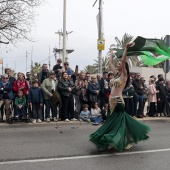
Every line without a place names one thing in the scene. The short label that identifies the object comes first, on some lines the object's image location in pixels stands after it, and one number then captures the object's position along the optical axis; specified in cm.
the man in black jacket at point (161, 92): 1346
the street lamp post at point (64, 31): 1727
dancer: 655
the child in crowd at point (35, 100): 1095
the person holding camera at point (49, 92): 1118
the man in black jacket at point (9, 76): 1112
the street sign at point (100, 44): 1522
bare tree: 1393
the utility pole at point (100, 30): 1575
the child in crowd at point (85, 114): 1172
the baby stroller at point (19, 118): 1066
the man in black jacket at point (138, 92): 1273
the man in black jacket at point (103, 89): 1222
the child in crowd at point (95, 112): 1164
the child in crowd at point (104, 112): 1155
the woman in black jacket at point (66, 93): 1138
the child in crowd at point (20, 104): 1068
